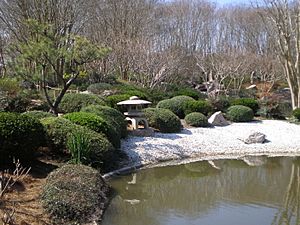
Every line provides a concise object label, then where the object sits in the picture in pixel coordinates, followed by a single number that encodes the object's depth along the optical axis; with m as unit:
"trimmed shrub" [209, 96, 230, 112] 19.69
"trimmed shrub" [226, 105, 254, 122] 18.56
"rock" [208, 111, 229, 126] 17.38
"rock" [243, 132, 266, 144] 14.95
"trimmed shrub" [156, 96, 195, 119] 18.17
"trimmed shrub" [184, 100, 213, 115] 17.97
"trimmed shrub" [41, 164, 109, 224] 6.71
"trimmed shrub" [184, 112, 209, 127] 16.75
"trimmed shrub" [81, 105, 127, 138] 12.43
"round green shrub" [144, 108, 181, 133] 15.23
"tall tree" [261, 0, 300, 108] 21.29
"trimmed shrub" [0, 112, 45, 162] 8.35
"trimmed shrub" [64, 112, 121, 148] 10.82
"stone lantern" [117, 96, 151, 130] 14.32
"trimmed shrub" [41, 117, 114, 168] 9.82
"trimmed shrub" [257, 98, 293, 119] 20.34
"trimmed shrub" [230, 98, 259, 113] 20.31
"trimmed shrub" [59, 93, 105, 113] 14.90
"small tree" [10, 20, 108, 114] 12.41
